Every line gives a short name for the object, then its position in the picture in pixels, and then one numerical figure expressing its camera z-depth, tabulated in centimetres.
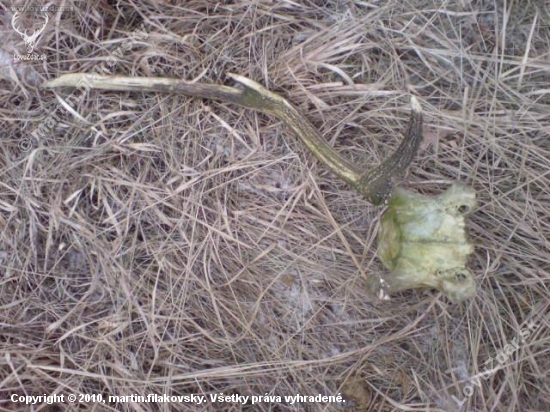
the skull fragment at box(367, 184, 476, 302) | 65
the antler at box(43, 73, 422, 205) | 69
